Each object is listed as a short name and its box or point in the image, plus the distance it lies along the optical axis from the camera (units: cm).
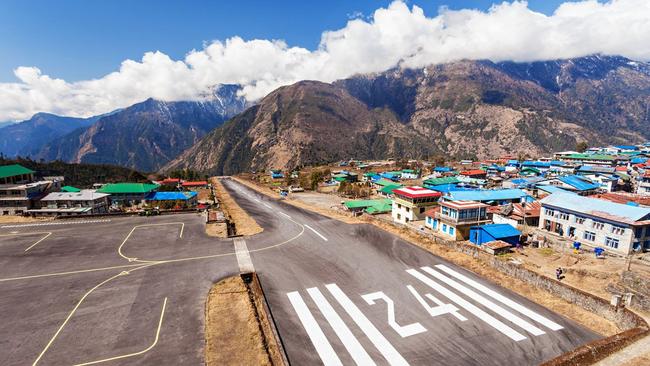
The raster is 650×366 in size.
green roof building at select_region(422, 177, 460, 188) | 11831
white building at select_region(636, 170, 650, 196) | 8588
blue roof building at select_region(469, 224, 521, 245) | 5203
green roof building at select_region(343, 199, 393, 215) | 8425
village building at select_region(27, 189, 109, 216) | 7624
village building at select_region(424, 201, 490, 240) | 5700
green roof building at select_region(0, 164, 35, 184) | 7552
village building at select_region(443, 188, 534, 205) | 7695
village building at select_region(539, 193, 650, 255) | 4938
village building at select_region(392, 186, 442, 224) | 6969
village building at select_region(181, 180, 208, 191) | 15238
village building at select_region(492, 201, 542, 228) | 6384
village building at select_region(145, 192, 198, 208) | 9738
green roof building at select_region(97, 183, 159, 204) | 9812
